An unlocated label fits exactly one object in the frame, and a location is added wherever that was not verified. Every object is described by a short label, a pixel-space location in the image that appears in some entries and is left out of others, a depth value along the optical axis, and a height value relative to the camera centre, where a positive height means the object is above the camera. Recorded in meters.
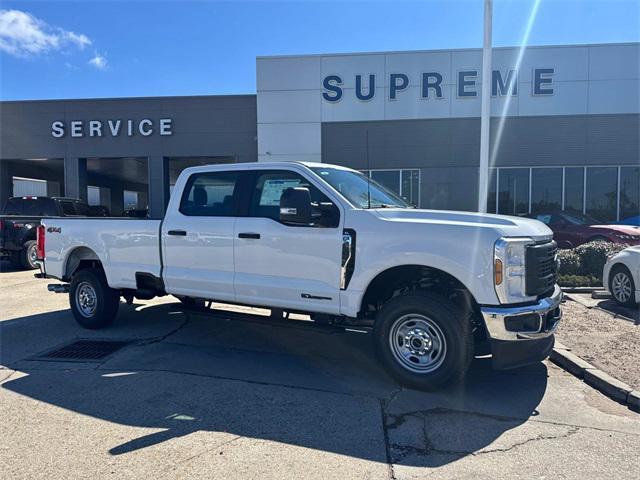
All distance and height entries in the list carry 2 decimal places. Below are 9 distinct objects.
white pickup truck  4.27 -0.52
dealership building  18.69 +3.46
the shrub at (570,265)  10.52 -1.20
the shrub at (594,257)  10.42 -1.02
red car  13.40 -0.62
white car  7.69 -1.10
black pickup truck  12.76 -0.22
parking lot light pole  10.62 +2.51
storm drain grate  5.54 -1.64
